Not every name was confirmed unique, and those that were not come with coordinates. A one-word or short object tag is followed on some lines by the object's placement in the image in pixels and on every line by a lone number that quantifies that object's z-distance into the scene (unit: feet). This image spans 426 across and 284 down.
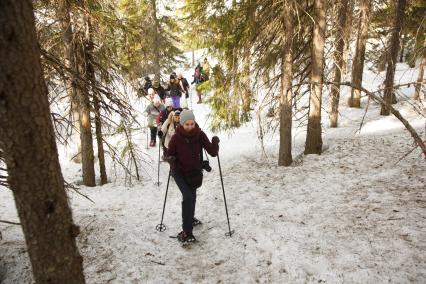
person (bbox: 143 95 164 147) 42.58
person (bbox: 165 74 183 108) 56.32
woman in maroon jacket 19.42
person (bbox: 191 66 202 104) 72.28
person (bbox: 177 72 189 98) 61.65
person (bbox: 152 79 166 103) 61.67
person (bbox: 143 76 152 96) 60.71
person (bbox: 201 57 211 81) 69.90
